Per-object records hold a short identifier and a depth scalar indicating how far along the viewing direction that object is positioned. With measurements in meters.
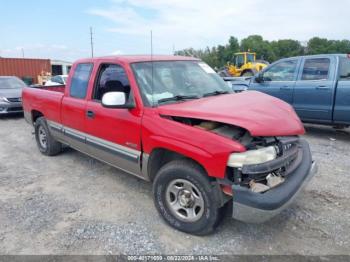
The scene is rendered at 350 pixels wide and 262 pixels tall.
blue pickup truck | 6.54
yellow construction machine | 21.75
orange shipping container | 27.72
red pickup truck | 2.79
